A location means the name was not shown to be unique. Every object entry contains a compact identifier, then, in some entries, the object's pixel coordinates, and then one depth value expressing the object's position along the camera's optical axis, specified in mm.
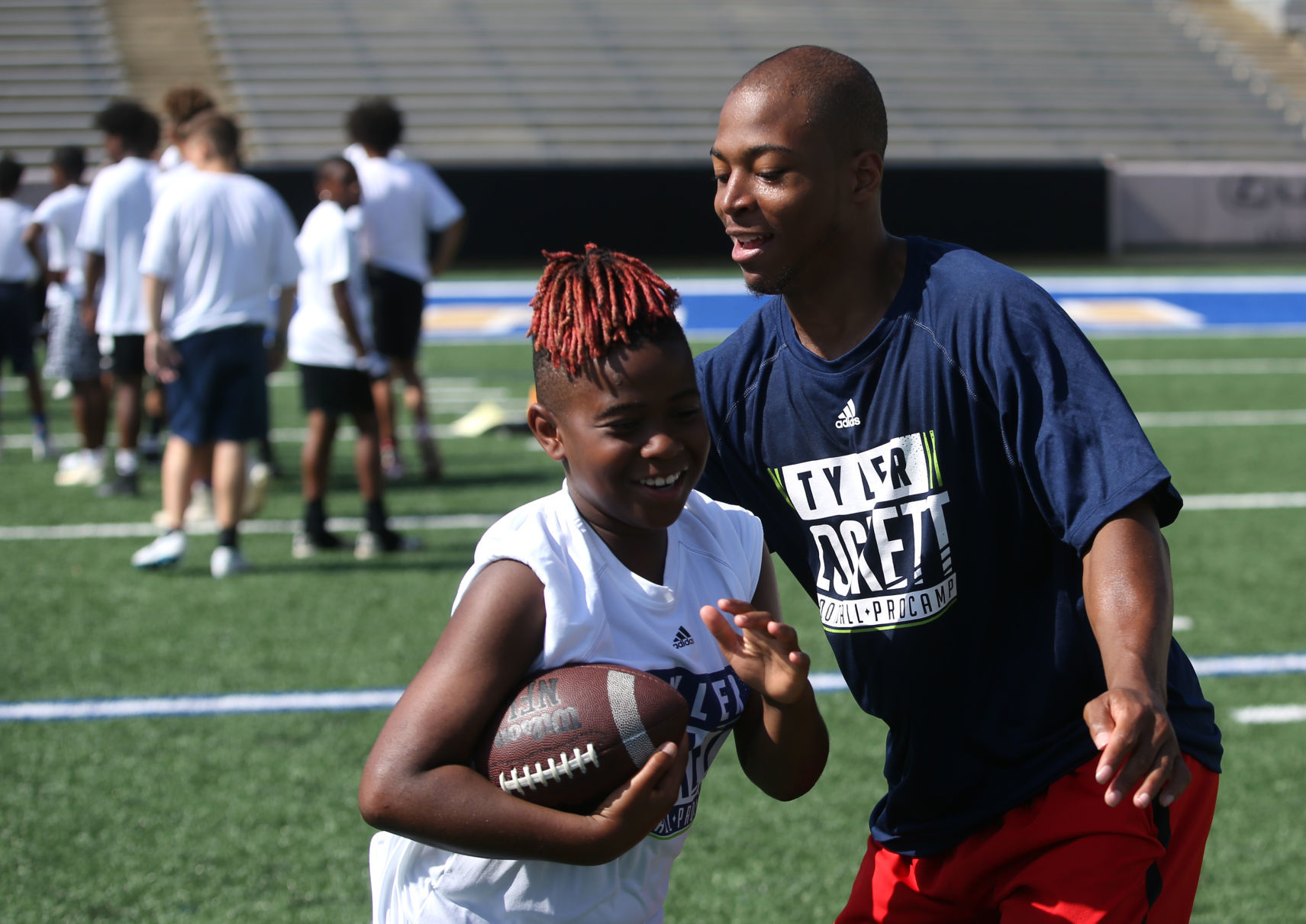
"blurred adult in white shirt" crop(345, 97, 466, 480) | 15927
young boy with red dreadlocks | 3514
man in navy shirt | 4145
